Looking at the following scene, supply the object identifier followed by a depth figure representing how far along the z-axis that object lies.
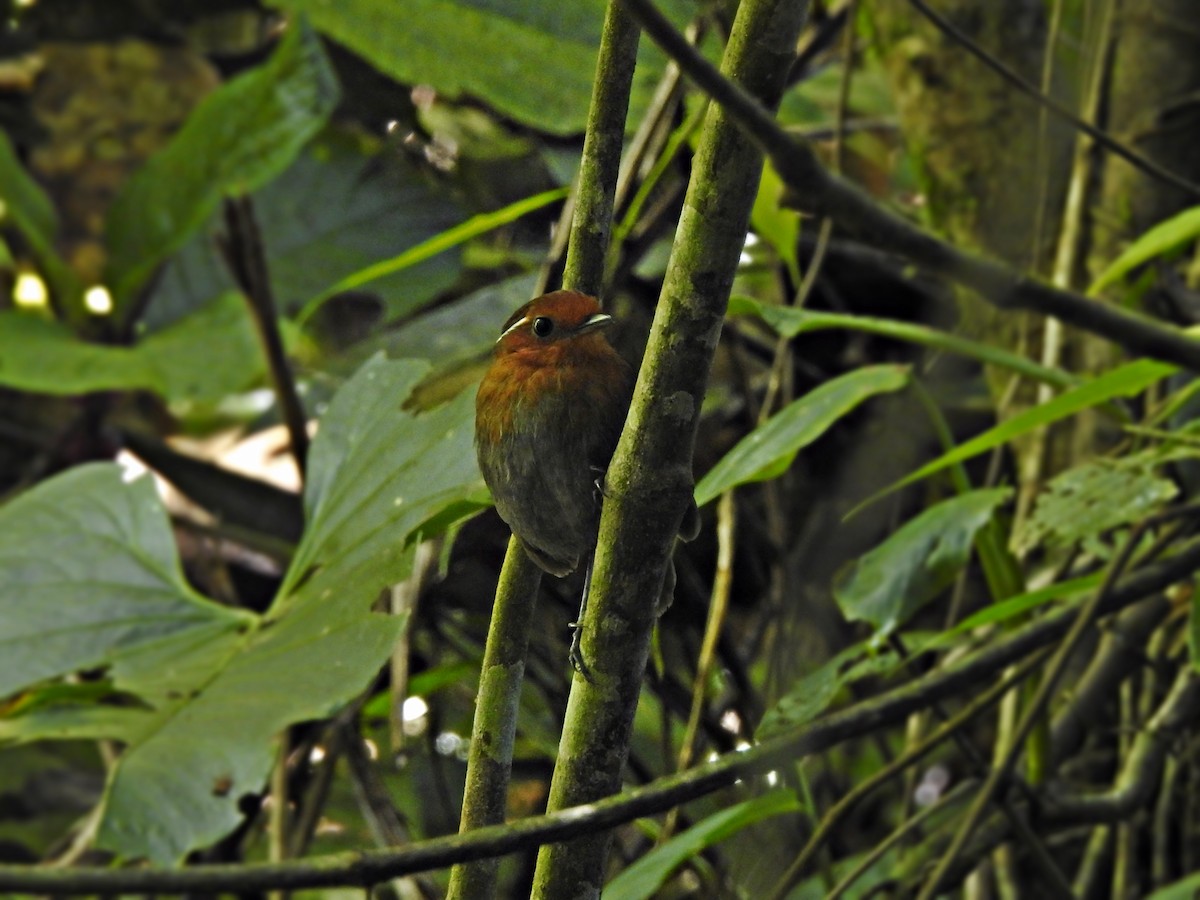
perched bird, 6.20
